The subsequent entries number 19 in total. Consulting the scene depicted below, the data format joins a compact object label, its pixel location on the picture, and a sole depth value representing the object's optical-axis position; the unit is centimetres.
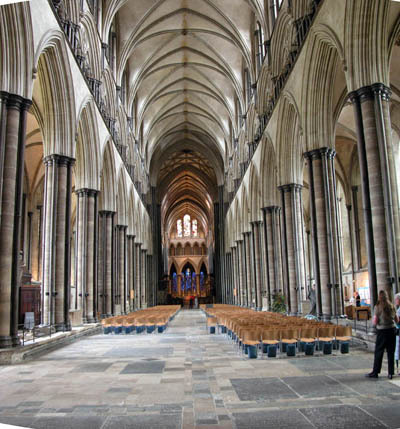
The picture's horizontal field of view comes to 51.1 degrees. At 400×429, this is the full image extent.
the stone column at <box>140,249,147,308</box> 3416
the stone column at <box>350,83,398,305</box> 919
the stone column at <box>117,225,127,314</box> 2398
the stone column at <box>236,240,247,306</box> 3125
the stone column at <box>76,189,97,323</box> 1653
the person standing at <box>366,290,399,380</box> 609
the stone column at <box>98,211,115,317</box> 1994
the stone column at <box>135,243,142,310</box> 3122
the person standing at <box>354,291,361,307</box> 1780
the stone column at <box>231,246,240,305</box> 3446
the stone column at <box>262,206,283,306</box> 2131
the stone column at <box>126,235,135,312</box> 2812
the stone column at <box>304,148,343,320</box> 1316
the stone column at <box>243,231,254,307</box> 2842
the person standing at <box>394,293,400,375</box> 638
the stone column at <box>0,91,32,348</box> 891
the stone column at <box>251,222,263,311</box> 2448
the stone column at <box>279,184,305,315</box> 1733
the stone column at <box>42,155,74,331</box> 1282
